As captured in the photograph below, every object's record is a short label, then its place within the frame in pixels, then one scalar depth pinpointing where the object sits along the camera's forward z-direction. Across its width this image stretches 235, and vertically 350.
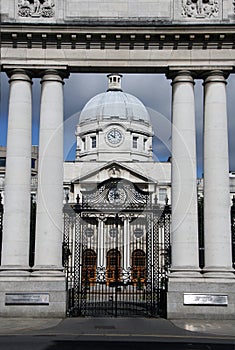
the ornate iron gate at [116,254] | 25.91
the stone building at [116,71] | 24.61
